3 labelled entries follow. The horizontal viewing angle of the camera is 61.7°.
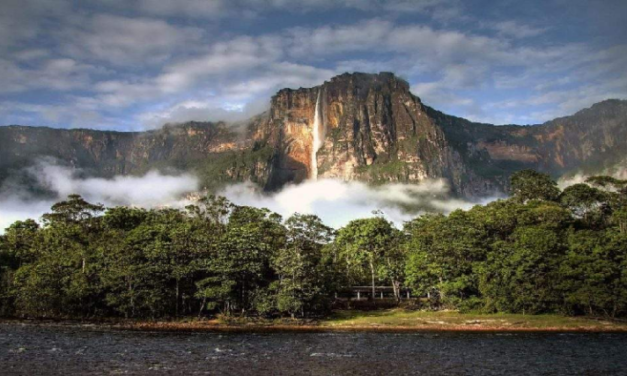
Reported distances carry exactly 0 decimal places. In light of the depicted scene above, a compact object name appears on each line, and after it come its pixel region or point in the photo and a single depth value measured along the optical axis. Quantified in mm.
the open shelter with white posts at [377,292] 121625
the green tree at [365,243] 123875
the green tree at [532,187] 144250
